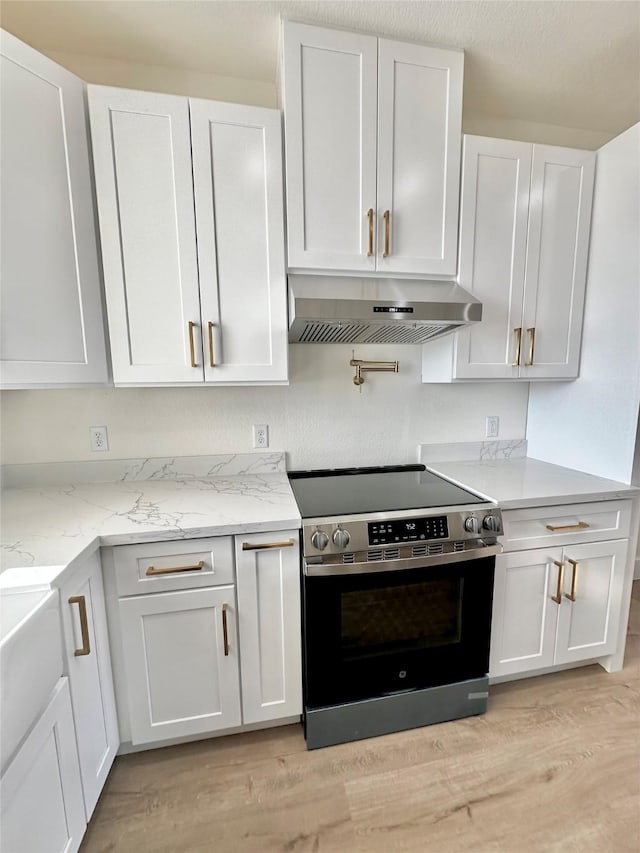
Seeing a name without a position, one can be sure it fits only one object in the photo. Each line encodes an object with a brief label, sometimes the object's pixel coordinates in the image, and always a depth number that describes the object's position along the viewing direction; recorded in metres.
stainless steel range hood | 1.33
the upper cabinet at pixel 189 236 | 1.34
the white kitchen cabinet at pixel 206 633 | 1.28
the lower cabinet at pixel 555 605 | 1.61
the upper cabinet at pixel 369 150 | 1.39
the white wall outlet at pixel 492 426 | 2.17
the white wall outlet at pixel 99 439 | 1.73
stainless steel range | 1.34
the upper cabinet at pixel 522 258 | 1.63
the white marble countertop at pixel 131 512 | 1.16
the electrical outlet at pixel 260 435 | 1.89
